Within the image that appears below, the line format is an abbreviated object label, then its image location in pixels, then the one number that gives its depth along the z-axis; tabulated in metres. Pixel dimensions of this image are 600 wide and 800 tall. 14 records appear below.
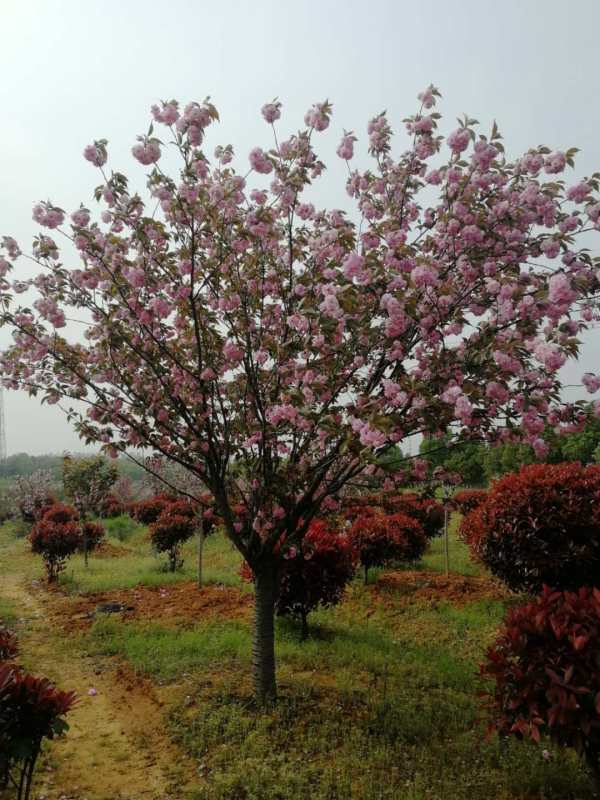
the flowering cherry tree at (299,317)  3.89
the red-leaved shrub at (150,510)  18.38
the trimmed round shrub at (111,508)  25.57
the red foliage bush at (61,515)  16.72
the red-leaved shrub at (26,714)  3.17
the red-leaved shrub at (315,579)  7.11
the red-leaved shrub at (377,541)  9.69
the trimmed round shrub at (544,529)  6.60
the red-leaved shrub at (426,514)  13.79
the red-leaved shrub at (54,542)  11.82
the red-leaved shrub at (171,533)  12.40
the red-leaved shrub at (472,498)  13.58
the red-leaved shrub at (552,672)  3.06
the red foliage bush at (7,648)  4.04
